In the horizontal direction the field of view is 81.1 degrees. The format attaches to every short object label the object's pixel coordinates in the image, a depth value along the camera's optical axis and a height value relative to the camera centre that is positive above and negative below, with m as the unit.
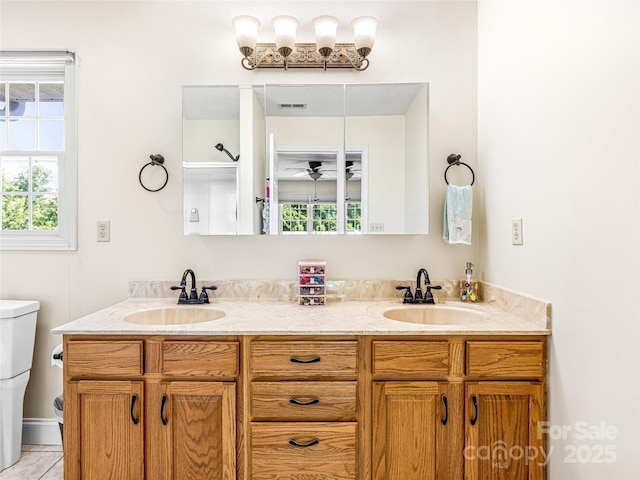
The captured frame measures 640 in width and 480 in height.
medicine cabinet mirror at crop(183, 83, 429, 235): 1.97 +0.45
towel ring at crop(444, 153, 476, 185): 2.01 +0.41
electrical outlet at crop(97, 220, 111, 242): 2.06 +0.02
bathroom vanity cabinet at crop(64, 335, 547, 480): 1.43 -0.66
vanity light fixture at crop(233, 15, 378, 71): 1.90 +1.00
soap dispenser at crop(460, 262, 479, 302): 1.95 -0.27
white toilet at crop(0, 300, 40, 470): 1.88 -0.69
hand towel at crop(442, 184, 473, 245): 1.92 +0.12
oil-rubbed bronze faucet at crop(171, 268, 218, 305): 1.92 -0.30
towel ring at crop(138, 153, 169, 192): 2.01 +0.39
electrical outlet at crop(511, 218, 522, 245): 1.62 +0.03
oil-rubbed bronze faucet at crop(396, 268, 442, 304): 1.92 -0.29
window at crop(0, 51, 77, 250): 2.07 +0.48
